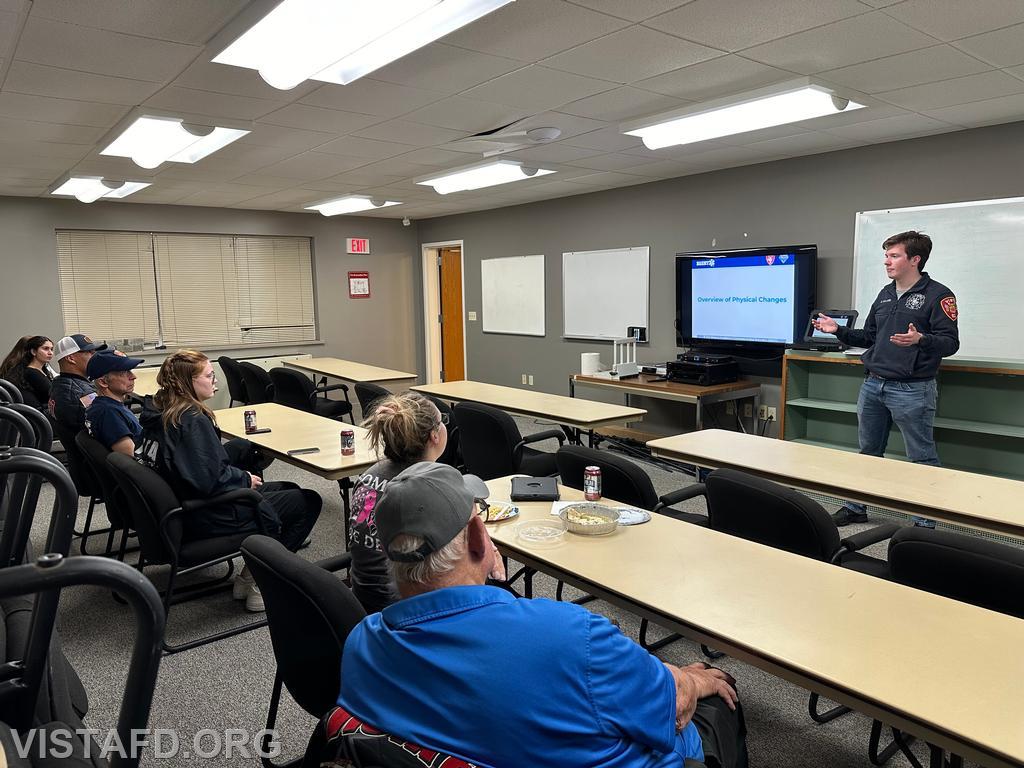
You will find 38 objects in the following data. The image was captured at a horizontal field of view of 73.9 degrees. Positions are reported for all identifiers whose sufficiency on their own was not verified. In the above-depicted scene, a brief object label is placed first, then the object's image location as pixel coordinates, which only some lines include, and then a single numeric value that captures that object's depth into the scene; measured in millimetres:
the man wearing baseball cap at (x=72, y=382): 3521
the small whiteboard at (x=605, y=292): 6582
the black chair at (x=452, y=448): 4547
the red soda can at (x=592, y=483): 2461
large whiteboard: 4262
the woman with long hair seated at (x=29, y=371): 4961
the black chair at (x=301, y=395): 5727
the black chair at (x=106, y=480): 2932
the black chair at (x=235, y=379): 6750
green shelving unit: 4312
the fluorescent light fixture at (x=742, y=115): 3407
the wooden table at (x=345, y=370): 6133
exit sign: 8734
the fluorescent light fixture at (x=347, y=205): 6953
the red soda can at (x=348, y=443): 3375
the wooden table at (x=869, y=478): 2295
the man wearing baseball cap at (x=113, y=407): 2992
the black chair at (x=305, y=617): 1505
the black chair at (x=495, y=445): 3764
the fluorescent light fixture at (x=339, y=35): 2277
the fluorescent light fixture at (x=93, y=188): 5660
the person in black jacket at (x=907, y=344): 3846
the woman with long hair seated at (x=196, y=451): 2781
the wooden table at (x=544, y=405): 4254
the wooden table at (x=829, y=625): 1215
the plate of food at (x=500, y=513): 2301
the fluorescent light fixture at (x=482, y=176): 5262
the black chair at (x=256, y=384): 6193
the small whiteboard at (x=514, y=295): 7730
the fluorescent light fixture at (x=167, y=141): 3846
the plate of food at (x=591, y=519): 2127
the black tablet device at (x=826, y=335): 4703
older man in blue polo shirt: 1019
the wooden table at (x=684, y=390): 5344
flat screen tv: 5211
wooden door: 9531
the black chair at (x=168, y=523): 2619
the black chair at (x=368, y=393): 4926
